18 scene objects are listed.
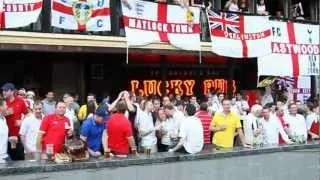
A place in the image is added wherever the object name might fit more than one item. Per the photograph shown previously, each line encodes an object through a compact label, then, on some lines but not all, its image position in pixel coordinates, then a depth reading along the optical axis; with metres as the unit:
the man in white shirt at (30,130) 11.29
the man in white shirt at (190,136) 10.81
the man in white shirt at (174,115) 13.51
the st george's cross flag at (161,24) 17.62
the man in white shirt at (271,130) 13.33
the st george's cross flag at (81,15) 16.12
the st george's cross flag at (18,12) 14.89
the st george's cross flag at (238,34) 20.00
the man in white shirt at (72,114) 12.39
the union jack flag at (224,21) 19.94
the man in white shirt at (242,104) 17.85
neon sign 20.63
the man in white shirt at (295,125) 14.05
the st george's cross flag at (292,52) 21.59
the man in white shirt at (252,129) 12.72
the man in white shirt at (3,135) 9.91
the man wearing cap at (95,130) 10.37
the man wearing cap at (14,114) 11.09
